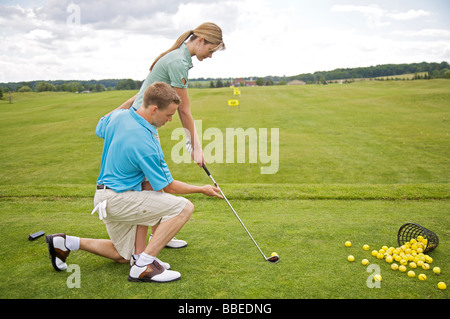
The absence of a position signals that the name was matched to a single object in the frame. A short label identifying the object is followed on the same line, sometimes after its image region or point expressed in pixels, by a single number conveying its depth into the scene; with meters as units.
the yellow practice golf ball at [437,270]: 3.38
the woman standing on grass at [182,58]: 3.79
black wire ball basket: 3.83
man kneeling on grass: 3.21
